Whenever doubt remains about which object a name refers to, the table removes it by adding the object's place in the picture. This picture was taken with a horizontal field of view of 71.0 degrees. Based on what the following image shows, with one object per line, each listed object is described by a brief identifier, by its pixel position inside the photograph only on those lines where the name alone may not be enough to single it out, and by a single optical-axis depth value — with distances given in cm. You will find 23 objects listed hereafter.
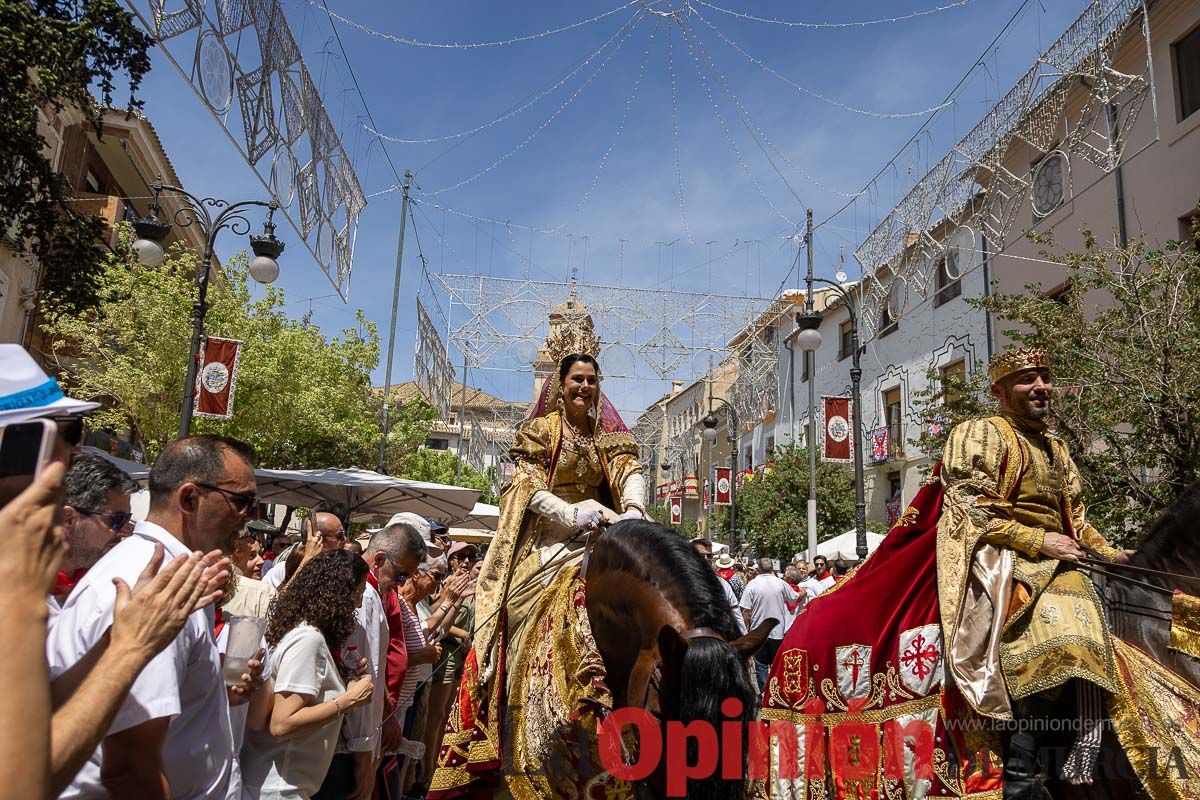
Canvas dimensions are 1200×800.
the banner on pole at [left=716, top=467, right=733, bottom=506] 2769
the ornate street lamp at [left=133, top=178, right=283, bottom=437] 1139
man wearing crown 407
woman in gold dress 425
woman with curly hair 352
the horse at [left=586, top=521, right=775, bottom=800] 270
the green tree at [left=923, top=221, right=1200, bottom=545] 890
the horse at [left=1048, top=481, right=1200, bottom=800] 392
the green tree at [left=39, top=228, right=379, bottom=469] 1973
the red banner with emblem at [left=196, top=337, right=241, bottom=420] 1363
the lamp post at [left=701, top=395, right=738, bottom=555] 2475
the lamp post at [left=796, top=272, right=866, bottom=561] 1513
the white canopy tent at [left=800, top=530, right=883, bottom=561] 2025
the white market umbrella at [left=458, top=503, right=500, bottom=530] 1754
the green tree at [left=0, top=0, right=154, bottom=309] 768
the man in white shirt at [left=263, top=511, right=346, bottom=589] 566
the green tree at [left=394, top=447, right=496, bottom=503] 3531
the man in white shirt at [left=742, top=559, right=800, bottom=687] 1193
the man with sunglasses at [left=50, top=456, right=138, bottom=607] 349
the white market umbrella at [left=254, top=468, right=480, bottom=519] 1172
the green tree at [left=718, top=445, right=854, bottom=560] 2964
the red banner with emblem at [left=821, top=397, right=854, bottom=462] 1789
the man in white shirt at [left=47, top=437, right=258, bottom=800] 203
